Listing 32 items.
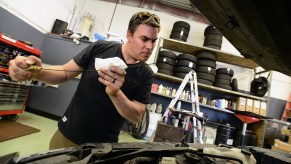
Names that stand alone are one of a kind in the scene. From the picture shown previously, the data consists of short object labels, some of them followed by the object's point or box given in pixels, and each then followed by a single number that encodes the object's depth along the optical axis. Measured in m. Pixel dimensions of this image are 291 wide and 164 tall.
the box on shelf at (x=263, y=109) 4.10
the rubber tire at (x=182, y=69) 4.08
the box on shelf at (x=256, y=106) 4.10
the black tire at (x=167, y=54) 4.25
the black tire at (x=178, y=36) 4.26
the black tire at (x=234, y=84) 4.29
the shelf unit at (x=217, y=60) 4.12
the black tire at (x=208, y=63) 4.15
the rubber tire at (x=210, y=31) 4.30
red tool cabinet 2.62
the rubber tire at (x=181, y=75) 4.09
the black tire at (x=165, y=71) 4.16
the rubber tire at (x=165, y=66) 4.20
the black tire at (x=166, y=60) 4.22
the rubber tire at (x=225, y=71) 4.21
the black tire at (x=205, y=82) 4.09
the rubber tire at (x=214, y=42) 4.26
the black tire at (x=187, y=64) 4.11
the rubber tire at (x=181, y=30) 4.29
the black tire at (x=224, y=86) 4.16
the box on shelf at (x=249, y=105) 4.12
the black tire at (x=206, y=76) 4.10
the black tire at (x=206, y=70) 4.13
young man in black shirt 1.06
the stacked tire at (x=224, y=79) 4.20
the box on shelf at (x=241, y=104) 4.13
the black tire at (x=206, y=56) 4.17
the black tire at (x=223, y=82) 4.20
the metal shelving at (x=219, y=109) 4.13
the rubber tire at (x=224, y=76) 4.22
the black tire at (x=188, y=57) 4.14
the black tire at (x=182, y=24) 4.32
